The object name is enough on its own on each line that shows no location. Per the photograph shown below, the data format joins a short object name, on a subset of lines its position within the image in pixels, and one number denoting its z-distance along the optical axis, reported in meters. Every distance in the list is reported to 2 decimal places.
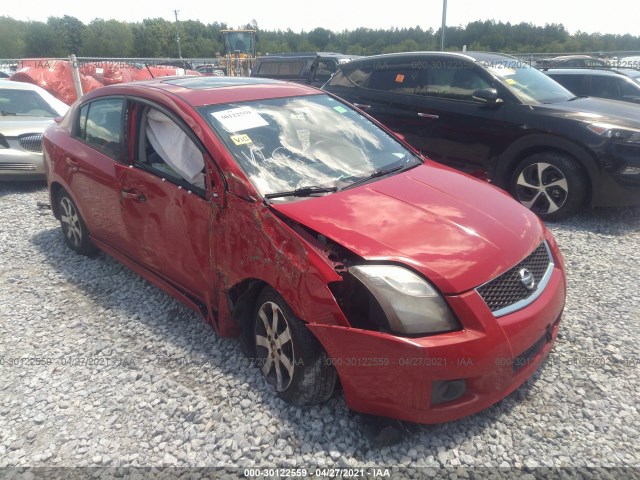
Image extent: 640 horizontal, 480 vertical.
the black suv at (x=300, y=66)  13.12
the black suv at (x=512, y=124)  5.03
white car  6.88
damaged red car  2.22
